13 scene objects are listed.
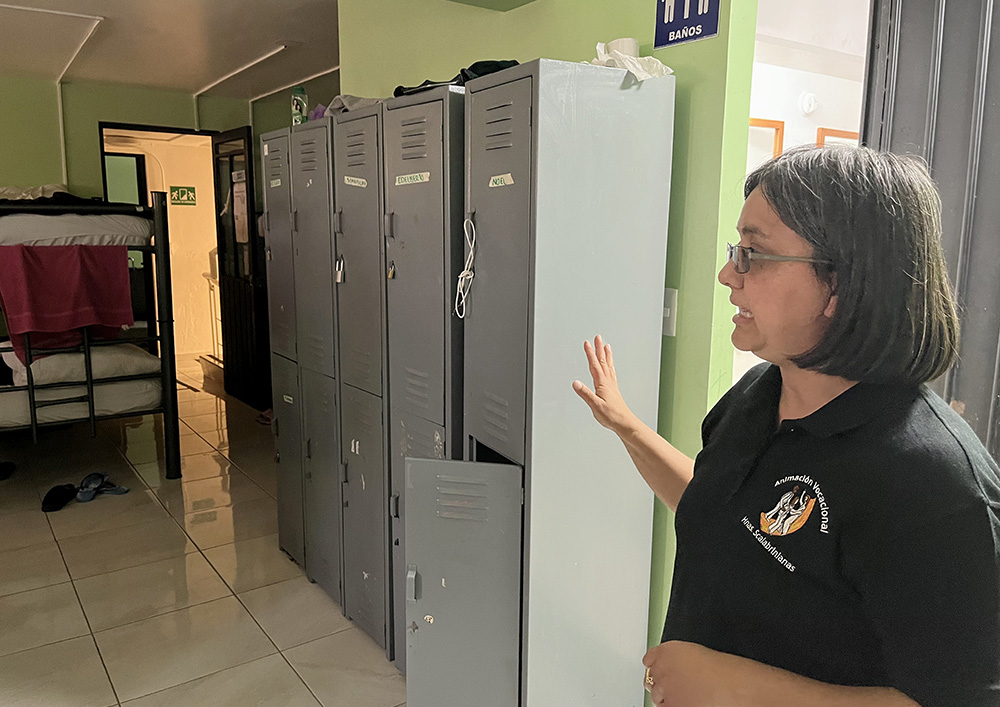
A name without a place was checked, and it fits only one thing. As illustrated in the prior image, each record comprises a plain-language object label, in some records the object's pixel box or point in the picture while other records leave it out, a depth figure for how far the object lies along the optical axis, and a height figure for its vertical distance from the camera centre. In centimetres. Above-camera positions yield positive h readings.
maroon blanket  415 -31
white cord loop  212 -9
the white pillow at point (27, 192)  547 +34
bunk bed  420 -47
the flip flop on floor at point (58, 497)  417 -148
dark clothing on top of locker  215 +50
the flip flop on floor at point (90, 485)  430 -146
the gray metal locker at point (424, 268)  219 -8
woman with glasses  80 -29
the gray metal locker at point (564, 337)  188 -26
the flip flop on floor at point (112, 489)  442 -150
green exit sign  845 +49
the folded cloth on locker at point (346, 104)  263 +50
